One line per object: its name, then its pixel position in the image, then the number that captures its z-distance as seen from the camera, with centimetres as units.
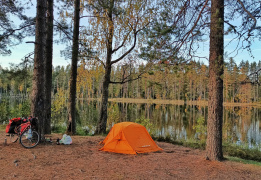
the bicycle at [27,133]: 622
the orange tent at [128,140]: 678
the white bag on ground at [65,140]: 704
